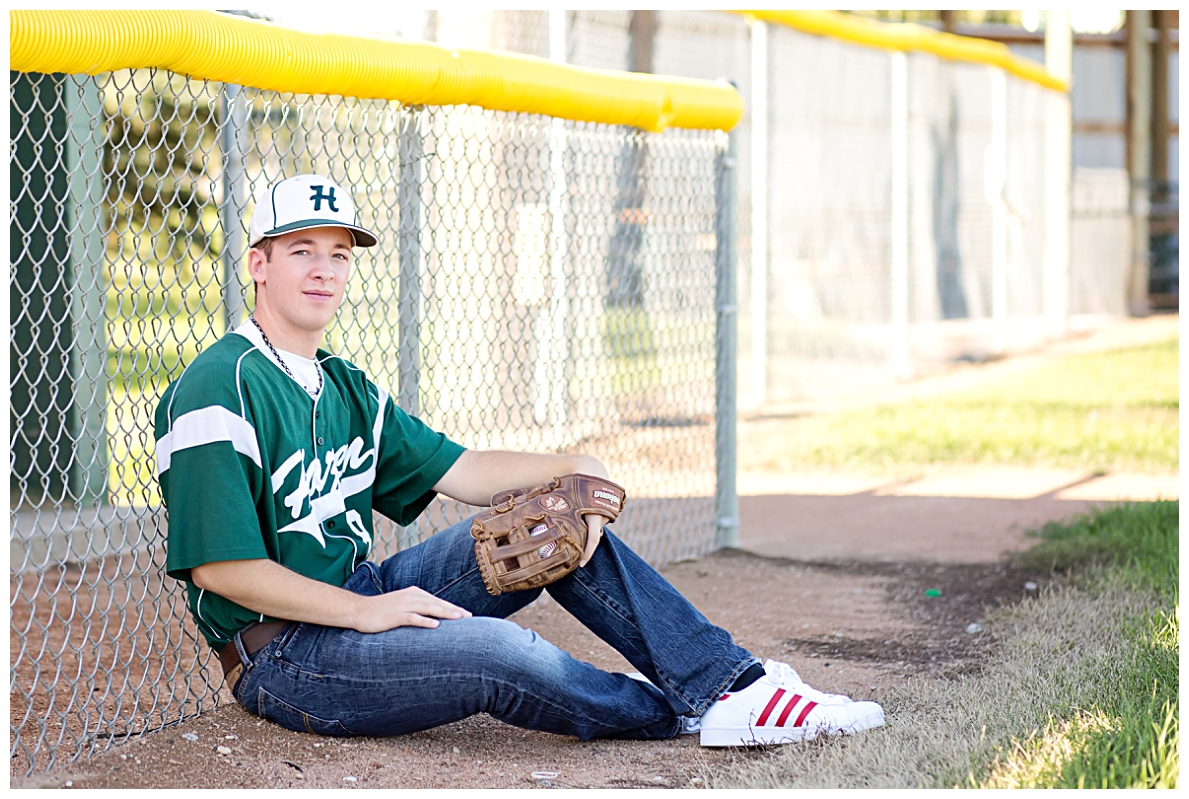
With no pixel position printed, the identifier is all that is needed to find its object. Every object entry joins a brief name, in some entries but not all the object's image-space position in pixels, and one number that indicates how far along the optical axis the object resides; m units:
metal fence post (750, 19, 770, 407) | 19.89
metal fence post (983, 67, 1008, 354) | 27.08
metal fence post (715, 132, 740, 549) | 11.03
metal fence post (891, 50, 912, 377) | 22.59
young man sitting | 5.65
